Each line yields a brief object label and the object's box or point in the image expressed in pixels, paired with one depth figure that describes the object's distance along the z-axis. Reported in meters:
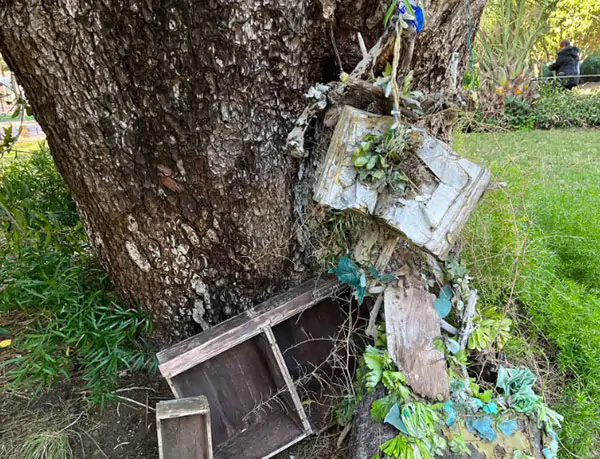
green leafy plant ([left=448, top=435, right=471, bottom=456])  1.16
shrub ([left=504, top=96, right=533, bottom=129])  5.68
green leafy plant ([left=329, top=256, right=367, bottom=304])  1.37
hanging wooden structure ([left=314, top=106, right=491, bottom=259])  1.12
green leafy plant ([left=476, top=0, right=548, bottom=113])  6.65
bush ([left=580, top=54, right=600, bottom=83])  13.62
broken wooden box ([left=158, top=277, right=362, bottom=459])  1.45
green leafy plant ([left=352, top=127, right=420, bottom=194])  1.12
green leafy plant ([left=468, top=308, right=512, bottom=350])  1.37
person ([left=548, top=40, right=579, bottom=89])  8.20
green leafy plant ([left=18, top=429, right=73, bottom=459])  1.47
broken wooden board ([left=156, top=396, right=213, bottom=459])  1.20
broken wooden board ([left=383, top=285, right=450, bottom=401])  1.25
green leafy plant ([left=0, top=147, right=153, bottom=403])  1.69
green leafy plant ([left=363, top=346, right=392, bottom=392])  1.27
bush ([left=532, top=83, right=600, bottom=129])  5.77
